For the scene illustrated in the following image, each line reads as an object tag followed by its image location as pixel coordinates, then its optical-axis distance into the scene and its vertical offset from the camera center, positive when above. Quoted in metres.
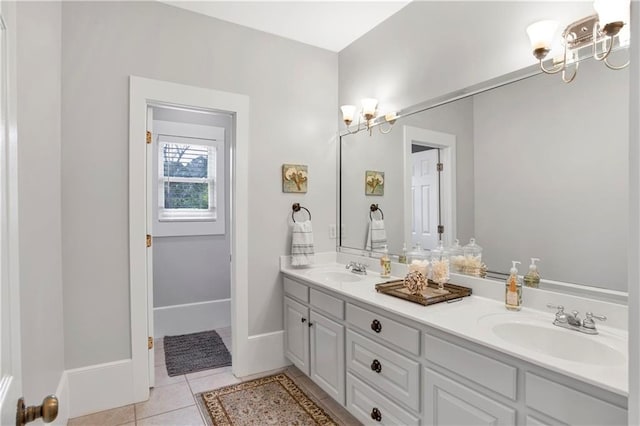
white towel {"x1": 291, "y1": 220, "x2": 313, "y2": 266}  2.78 -0.29
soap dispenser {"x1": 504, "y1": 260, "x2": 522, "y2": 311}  1.63 -0.39
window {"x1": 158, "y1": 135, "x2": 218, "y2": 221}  3.59 +0.32
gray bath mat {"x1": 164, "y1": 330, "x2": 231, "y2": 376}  2.86 -1.29
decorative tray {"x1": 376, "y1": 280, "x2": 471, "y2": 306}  1.78 -0.46
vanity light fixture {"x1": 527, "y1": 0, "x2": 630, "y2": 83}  1.31 +0.72
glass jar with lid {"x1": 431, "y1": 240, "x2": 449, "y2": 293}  1.96 -0.35
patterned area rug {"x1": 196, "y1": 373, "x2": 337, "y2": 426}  2.12 -1.28
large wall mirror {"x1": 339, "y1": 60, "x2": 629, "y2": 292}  1.43 +0.18
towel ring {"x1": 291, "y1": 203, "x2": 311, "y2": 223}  2.89 +0.02
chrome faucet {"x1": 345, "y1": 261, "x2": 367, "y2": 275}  2.63 -0.45
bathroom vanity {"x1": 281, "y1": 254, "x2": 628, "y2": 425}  1.09 -0.61
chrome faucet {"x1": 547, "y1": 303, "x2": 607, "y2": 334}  1.35 -0.45
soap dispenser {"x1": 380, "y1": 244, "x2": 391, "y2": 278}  2.47 -0.41
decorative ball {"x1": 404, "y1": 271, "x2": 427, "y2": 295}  1.86 -0.39
